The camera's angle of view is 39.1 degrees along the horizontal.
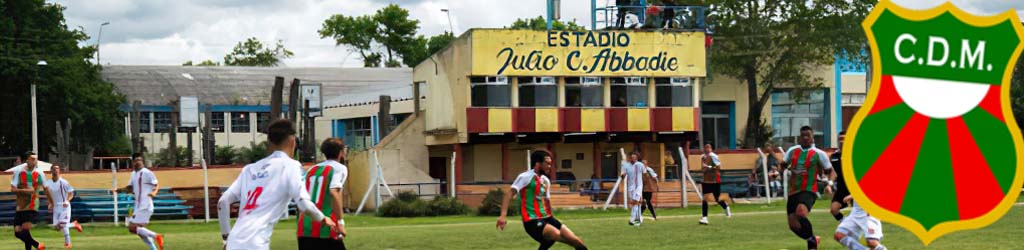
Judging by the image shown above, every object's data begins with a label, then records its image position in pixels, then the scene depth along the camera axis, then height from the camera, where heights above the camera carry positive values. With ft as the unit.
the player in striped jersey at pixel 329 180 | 42.12 -1.81
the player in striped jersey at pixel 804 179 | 62.54 -2.92
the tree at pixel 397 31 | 367.25 +22.28
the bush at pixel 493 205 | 145.68 -8.99
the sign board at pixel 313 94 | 213.87 +3.71
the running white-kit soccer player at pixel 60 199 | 91.61 -5.10
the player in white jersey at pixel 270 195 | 33.55 -1.77
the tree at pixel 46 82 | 221.87 +6.35
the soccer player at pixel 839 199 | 61.13 -3.69
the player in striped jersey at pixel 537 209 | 56.75 -3.69
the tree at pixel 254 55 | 418.72 +18.79
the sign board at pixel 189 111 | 242.37 +1.59
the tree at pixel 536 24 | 357.00 +23.76
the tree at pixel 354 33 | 368.27 +22.05
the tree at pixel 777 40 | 228.84 +11.65
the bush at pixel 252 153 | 250.37 -5.91
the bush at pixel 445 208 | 148.97 -9.38
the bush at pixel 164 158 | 240.32 -6.43
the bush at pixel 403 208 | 147.23 -9.32
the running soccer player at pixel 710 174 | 106.83 -4.48
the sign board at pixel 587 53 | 173.17 +7.58
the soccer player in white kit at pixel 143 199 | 71.56 -4.10
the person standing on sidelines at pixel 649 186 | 111.55 -5.59
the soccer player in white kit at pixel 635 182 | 104.22 -5.16
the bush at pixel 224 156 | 254.27 -6.37
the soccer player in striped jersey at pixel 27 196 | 80.84 -4.28
